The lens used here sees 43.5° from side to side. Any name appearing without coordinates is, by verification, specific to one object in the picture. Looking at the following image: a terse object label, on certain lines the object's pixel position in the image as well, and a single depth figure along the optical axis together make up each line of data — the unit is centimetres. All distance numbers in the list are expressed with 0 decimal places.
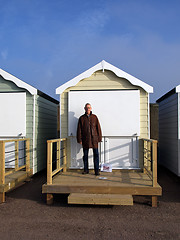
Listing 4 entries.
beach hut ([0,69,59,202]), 584
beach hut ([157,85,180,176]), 549
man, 491
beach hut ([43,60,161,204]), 538
